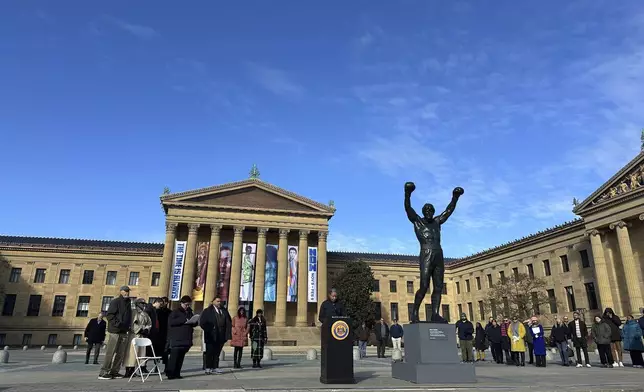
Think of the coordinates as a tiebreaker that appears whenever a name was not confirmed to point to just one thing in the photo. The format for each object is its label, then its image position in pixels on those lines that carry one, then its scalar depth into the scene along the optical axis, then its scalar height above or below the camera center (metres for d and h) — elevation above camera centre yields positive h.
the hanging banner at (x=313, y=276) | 50.66 +5.69
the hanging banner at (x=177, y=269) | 47.16 +6.07
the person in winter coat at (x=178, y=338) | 11.14 -0.32
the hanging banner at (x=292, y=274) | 50.34 +5.85
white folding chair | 10.86 -0.48
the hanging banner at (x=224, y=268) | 49.08 +6.43
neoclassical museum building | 47.03 +6.90
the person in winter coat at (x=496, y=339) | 20.16 -0.64
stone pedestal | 9.85 -0.75
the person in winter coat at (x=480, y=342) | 21.88 -0.81
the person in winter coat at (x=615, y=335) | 17.23 -0.36
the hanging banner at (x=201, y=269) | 48.38 +6.25
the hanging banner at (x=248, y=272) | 49.28 +6.01
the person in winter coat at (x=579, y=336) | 17.72 -0.41
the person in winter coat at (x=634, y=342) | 16.84 -0.62
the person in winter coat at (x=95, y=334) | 18.91 -0.37
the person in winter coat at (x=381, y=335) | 26.73 -0.58
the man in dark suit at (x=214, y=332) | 12.59 -0.18
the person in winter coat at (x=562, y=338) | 18.07 -0.50
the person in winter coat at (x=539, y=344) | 17.27 -0.72
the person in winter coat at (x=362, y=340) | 25.74 -0.84
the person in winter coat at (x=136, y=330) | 11.66 -0.12
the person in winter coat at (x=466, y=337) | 19.75 -0.53
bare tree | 44.12 +2.96
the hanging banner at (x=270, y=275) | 50.25 +5.79
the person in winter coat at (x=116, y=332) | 11.50 -0.17
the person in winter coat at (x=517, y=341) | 17.80 -0.62
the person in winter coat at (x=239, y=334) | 15.47 -0.30
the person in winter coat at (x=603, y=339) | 16.97 -0.51
